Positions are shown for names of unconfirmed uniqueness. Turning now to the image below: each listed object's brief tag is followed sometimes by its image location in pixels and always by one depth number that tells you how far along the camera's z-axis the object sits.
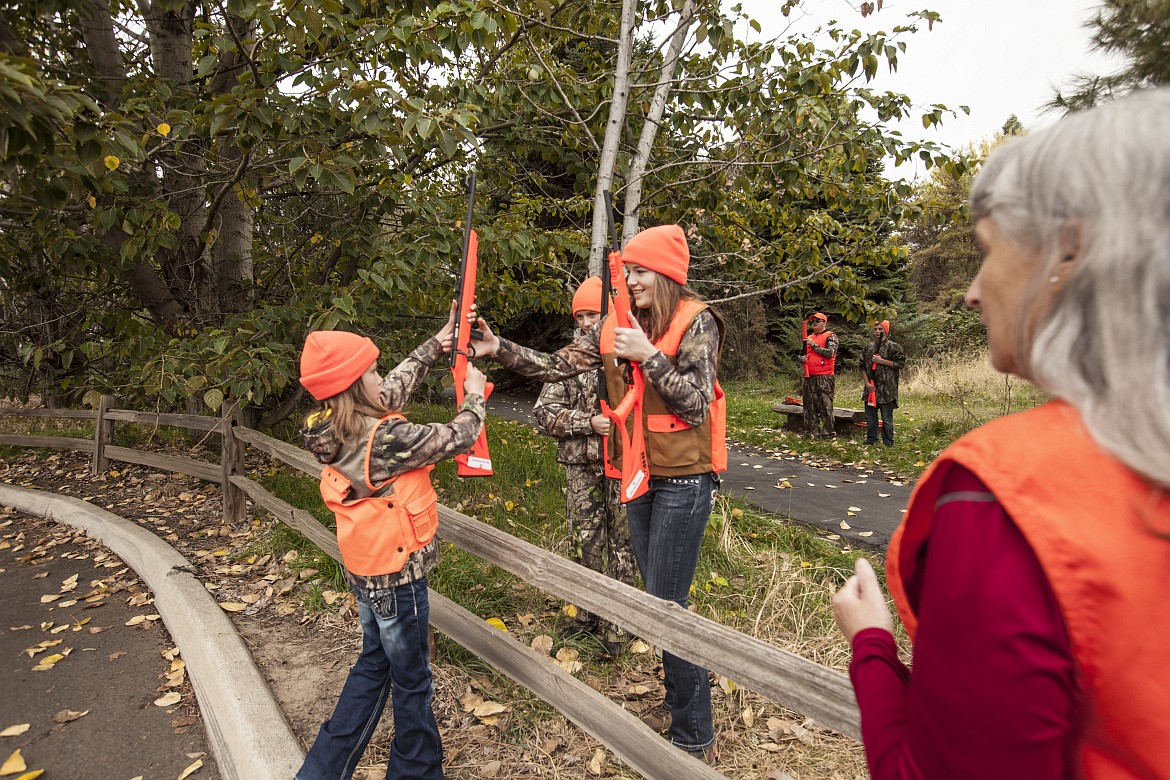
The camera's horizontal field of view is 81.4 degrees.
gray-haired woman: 0.70
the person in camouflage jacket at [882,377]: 9.55
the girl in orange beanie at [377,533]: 2.49
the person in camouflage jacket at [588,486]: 3.94
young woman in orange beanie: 2.60
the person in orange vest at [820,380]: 10.35
